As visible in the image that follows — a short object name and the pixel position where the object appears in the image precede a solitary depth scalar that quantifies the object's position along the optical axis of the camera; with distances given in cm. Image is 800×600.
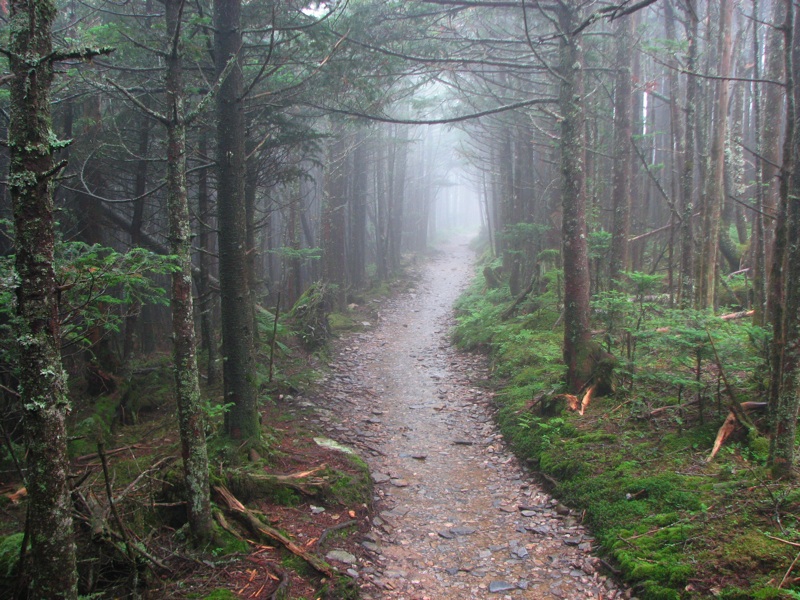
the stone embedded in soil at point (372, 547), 530
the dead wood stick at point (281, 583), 408
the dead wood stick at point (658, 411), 688
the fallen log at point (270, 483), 562
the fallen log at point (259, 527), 464
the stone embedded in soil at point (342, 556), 496
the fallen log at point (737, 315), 988
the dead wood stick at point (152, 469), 387
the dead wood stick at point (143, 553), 371
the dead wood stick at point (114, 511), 329
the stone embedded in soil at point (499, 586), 475
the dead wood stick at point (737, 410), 563
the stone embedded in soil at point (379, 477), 696
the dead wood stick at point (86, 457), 593
